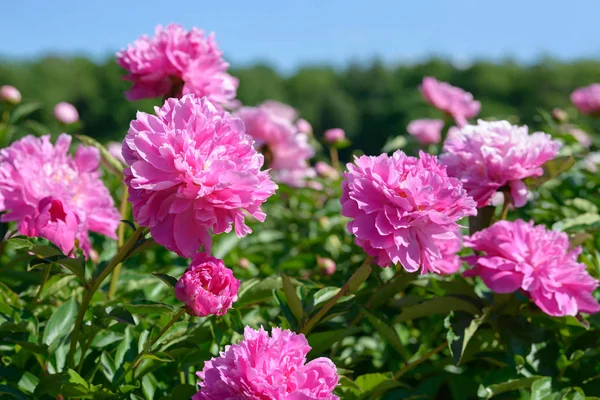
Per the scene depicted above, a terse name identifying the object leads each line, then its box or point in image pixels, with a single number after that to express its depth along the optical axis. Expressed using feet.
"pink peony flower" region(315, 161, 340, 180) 9.61
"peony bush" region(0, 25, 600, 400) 2.74
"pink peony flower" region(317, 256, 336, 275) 5.49
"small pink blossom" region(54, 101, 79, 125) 8.43
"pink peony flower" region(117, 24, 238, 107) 4.17
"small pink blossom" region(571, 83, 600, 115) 8.25
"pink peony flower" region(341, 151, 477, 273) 2.92
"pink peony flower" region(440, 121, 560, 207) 3.74
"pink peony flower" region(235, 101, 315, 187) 6.78
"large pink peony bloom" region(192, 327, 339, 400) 2.59
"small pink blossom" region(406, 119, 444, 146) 7.62
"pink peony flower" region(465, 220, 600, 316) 3.59
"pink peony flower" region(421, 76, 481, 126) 6.69
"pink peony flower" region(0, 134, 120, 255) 3.58
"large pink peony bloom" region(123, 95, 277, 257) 2.68
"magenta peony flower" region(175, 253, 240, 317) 2.85
